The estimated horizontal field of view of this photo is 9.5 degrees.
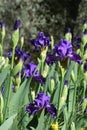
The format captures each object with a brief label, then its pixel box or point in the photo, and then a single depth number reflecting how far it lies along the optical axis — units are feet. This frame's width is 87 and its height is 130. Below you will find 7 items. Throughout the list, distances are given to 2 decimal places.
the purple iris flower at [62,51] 10.19
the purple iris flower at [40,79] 11.01
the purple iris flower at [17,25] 9.58
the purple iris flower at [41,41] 11.97
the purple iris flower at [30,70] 11.37
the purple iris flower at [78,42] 15.08
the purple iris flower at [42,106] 9.45
